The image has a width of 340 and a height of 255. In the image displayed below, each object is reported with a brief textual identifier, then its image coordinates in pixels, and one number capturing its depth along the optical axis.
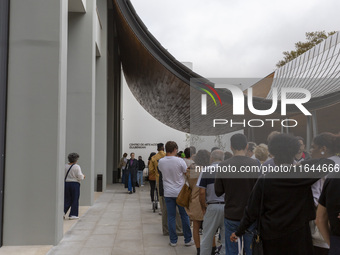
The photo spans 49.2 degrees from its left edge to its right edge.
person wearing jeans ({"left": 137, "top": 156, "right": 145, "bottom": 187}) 16.73
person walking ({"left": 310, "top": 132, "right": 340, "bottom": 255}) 2.57
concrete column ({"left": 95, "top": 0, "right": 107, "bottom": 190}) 14.36
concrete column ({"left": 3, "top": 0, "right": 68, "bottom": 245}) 6.03
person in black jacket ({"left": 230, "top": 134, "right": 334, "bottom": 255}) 2.83
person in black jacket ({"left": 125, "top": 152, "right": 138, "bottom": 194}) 13.86
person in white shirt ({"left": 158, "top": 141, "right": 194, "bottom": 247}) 5.93
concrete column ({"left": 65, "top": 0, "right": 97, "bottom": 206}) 10.57
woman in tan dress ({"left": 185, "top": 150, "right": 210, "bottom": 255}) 5.11
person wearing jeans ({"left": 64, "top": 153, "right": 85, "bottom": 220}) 8.34
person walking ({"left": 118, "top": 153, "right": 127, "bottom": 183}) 16.16
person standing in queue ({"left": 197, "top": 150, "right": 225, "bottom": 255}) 4.51
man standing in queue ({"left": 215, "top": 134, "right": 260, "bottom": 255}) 3.75
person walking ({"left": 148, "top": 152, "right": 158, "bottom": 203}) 9.84
